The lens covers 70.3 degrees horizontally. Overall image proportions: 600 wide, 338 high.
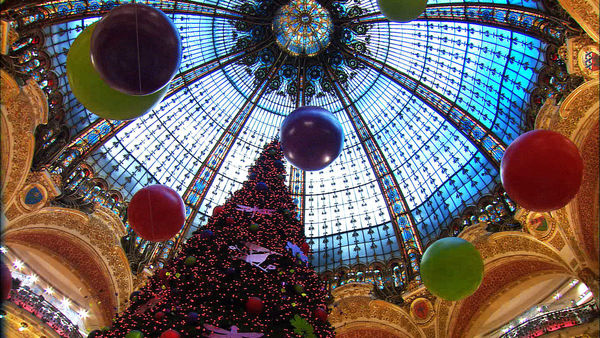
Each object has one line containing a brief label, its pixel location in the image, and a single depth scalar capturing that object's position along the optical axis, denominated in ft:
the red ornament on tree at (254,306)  27.91
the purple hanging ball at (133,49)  18.07
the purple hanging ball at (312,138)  26.50
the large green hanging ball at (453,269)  24.94
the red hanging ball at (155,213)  26.78
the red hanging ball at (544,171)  20.92
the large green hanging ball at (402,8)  26.14
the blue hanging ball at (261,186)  41.60
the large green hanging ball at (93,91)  20.54
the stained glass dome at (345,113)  48.91
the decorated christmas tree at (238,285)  26.61
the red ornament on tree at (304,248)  37.91
